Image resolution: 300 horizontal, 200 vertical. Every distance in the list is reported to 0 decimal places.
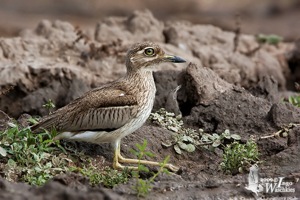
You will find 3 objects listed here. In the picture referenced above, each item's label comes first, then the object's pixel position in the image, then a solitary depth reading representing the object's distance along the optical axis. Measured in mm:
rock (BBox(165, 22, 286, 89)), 27125
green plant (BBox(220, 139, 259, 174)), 16750
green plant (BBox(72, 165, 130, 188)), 16062
